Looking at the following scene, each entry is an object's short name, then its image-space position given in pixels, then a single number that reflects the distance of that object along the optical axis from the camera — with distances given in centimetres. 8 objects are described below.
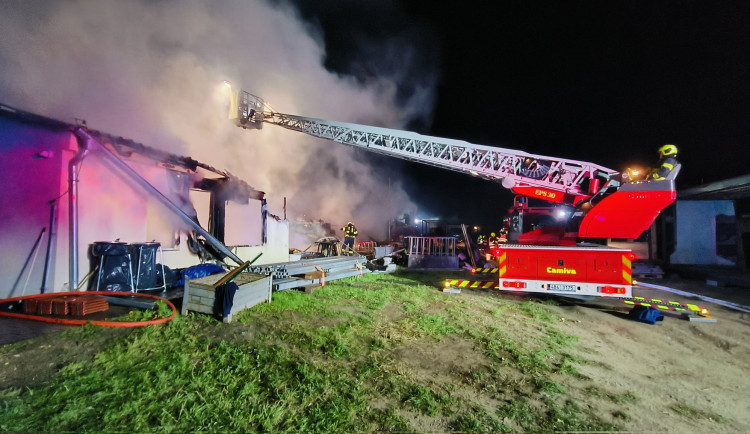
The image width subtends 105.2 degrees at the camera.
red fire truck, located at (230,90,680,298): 572
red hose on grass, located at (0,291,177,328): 396
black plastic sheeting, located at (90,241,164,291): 580
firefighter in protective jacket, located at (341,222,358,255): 1387
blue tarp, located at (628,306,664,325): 536
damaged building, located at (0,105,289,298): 506
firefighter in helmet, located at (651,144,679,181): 506
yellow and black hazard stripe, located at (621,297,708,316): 539
